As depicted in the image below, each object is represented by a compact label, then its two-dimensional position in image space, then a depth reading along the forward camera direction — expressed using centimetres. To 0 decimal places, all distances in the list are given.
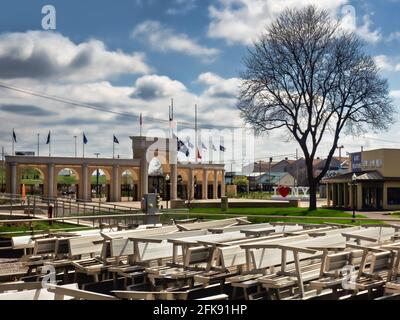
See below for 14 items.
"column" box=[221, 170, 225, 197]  7188
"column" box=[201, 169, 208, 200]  6775
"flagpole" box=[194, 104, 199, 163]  6286
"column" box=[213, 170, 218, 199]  6994
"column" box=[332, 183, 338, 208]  5214
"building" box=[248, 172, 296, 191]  12288
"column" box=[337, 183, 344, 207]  5112
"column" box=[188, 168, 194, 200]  6488
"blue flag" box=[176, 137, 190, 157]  5609
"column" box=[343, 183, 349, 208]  4990
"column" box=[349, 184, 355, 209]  4862
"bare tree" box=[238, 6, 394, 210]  3809
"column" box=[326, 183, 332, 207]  5344
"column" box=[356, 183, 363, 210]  4876
